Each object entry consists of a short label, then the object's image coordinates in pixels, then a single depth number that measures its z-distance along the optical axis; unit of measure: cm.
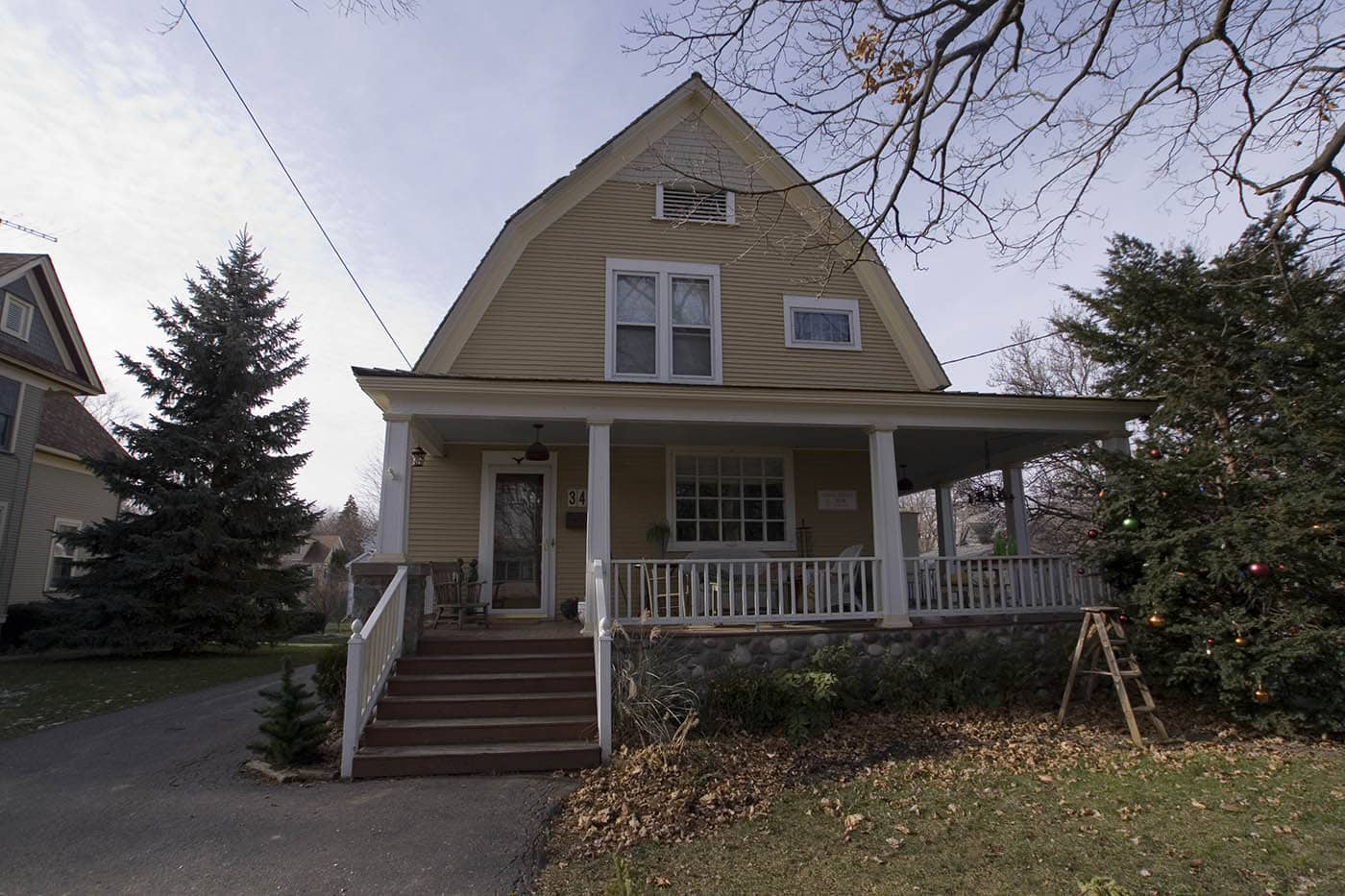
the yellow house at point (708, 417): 802
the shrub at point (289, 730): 550
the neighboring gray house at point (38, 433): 1402
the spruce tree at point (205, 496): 1229
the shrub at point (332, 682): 645
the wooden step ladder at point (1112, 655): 611
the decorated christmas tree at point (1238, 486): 602
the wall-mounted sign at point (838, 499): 1012
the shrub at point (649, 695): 578
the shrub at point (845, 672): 663
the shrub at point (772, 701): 612
